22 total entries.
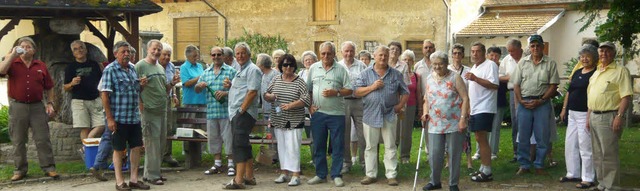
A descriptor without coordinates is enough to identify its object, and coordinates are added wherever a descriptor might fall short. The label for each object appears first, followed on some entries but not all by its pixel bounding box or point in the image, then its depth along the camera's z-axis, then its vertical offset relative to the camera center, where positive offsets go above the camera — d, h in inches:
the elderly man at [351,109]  432.5 -17.8
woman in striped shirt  404.8 -17.2
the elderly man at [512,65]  449.1 +4.1
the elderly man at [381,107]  410.0 -15.8
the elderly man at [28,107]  422.6 -16.9
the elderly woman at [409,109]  465.4 -19.2
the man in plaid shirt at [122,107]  388.8 -15.6
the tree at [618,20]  382.9 +23.3
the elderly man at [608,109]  371.1 -15.0
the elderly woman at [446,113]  382.3 -17.3
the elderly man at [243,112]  402.0 -18.0
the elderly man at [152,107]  417.4 -16.5
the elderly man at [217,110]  448.0 -19.1
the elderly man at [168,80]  462.6 -4.0
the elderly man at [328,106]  410.6 -15.5
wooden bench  455.7 -34.6
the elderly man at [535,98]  420.8 -11.9
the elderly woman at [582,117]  394.3 -19.7
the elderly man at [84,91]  446.0 -9.7
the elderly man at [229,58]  462.6 +7.5
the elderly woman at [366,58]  476.7 +7.9
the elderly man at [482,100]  410.9 -12.8
